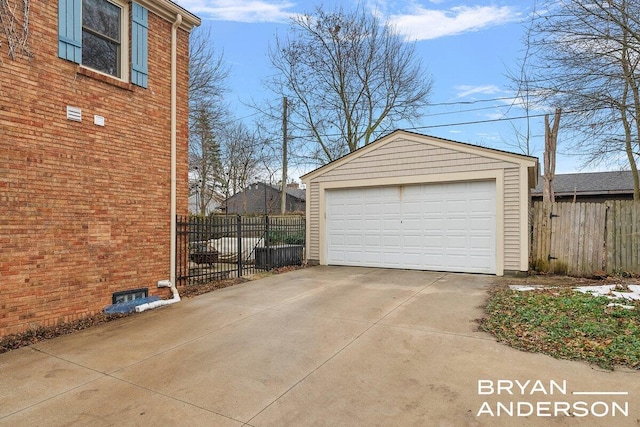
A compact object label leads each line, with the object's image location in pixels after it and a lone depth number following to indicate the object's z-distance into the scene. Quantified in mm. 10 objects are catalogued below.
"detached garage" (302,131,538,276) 8117
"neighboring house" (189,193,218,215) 41962
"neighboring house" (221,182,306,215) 39875
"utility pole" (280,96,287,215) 18359
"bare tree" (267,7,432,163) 17094
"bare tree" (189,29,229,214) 16281
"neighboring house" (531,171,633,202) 18766
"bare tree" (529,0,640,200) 7676
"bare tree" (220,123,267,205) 28250
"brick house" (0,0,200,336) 4418
